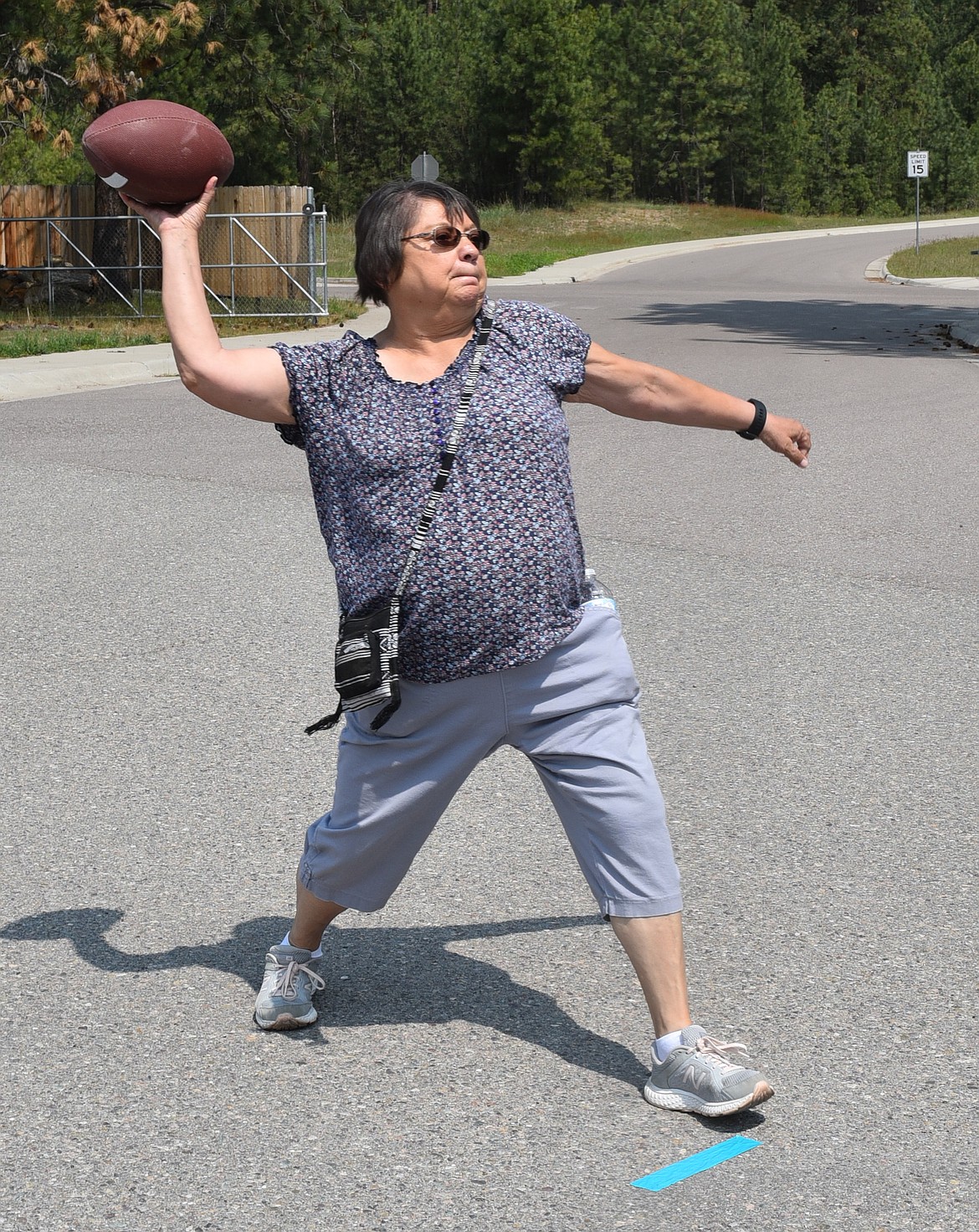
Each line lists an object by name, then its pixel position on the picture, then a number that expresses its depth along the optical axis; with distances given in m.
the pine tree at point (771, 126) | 79.81
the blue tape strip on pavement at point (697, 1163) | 2.80
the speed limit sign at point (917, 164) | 37.66
